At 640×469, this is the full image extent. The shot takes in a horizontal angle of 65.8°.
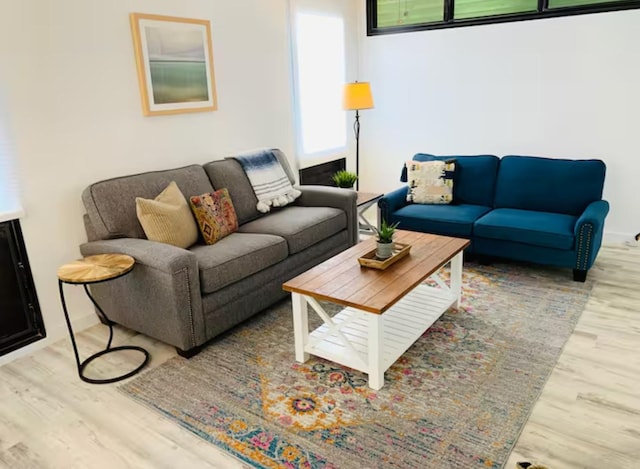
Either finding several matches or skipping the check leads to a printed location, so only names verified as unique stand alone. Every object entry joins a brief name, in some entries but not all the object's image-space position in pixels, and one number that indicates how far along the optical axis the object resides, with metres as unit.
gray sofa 2.69
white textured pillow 4.32
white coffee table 2.41
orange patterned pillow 3.24
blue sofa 3.53
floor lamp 4.61
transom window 4.14
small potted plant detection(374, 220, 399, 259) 2.76
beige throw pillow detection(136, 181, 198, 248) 3.00
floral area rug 2.06
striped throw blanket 3.92
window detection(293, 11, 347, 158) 4.69
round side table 2.43
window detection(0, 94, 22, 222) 2.75
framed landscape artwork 3.33
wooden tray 2.73
